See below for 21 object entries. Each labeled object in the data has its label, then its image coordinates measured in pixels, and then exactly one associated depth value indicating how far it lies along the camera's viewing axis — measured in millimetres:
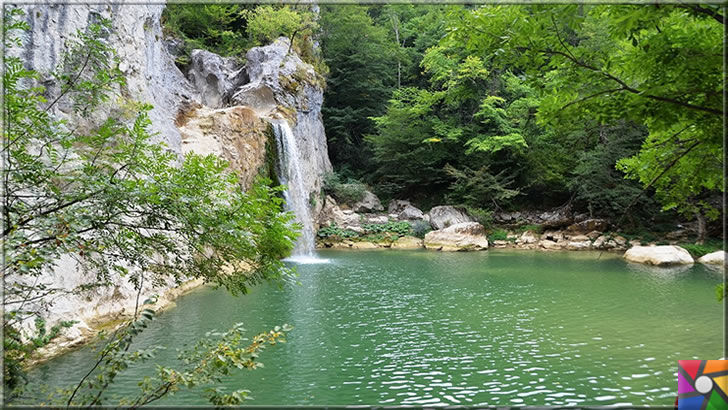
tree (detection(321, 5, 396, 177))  25484
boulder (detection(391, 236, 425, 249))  19562
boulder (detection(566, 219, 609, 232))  19141
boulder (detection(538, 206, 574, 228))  20188
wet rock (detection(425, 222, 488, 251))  18469
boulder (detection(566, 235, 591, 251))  17625
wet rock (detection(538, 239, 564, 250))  18219
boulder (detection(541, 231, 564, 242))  19062
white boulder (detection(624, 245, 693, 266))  13875
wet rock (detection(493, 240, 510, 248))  19464
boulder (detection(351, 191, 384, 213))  22781
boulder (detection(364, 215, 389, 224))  21344
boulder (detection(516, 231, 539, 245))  19297
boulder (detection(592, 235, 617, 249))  17256
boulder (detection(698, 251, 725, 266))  13586
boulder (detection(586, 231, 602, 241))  18377
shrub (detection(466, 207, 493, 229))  20723
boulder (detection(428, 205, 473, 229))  21000
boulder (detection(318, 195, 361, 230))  20992
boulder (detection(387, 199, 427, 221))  21938
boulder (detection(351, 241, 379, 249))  19453
